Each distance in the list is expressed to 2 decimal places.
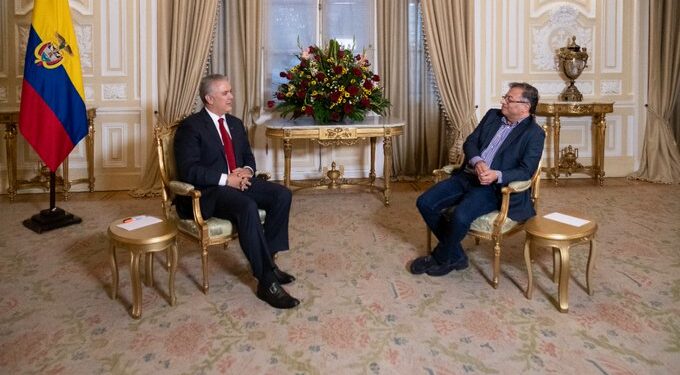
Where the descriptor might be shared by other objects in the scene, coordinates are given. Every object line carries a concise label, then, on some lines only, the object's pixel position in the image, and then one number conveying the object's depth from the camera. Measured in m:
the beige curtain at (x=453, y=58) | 6.38
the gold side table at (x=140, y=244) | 3.02
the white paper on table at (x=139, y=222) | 3.23
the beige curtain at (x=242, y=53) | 6.23
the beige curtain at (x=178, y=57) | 6.11
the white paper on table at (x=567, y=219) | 3.26
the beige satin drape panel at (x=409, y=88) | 6.46
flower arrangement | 5.48
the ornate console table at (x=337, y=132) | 5.38
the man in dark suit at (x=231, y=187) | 3.28
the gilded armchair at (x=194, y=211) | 3.31
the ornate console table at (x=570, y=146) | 6.31
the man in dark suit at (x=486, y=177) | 3.51
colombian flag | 4.73
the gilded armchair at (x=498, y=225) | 3.39
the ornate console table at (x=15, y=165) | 5.63
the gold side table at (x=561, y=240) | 3.07
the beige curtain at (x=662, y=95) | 6.59
